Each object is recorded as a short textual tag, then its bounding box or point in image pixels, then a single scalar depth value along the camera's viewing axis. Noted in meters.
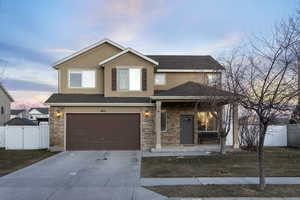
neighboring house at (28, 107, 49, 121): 80.97
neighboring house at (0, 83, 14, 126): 35.06
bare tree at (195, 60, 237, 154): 13.90
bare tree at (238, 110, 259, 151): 17.47
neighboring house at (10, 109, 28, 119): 68.40
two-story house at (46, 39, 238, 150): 17.22
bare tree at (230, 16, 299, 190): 7.39
